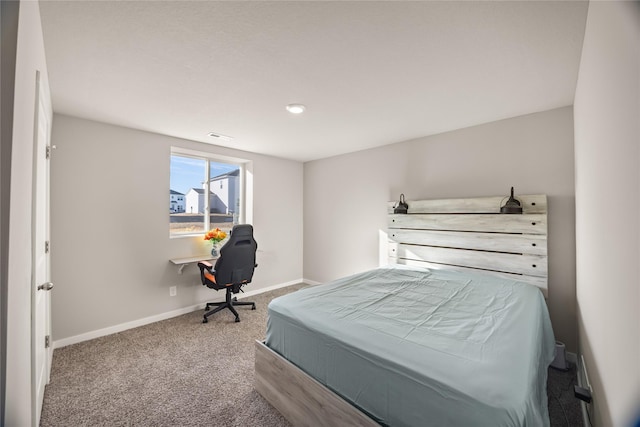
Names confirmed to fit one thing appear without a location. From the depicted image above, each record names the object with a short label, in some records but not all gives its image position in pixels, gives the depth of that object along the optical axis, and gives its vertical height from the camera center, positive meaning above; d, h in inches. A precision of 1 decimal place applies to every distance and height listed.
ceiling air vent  136.0 +40.0
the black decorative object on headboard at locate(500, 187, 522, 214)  104.6 +2.4
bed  43.1 -26.9
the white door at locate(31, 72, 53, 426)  53.4 -11.3
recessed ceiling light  100.8 +40.2
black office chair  128.3 -26.0
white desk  133.5 -23.5
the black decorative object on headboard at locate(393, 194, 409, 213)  140.6 +3.3
